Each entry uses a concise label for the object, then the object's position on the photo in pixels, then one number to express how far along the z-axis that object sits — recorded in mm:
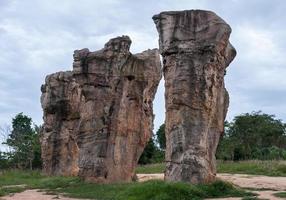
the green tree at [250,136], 28316
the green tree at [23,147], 30373
